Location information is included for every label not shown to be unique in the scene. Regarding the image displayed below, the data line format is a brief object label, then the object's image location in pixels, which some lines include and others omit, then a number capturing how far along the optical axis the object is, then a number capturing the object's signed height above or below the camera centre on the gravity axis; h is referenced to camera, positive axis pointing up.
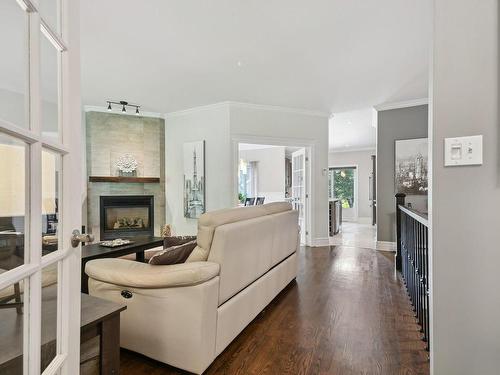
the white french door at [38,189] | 0.62 +0.00
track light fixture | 4.81 +1.51
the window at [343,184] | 10.03 +0.07
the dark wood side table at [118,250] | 2.69 -0.68
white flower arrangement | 5.34 +0.48
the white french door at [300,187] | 5.52 -0.01
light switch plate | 1.03 +0.13
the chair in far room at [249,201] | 7.92 -0.41
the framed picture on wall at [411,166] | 4.57 +0.34
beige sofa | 1.54 -0.65
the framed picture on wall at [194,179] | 5.21 +0.16
